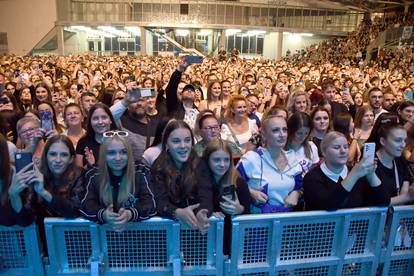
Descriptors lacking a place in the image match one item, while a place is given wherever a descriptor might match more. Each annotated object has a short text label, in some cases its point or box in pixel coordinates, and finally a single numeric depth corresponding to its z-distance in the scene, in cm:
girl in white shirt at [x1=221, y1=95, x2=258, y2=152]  452
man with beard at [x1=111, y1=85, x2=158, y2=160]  404
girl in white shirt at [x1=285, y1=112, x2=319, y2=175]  355
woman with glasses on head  233
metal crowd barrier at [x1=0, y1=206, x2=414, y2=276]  239
